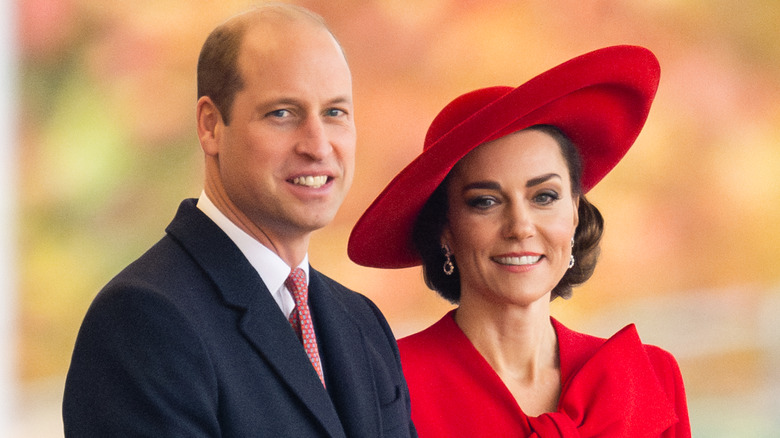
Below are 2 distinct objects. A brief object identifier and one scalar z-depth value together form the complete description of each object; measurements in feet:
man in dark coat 30.02
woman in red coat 31.64
